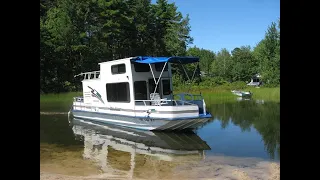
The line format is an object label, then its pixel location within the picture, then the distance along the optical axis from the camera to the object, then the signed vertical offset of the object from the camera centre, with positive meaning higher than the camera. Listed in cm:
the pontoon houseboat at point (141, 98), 1354 -33
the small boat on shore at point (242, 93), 3841 -32
